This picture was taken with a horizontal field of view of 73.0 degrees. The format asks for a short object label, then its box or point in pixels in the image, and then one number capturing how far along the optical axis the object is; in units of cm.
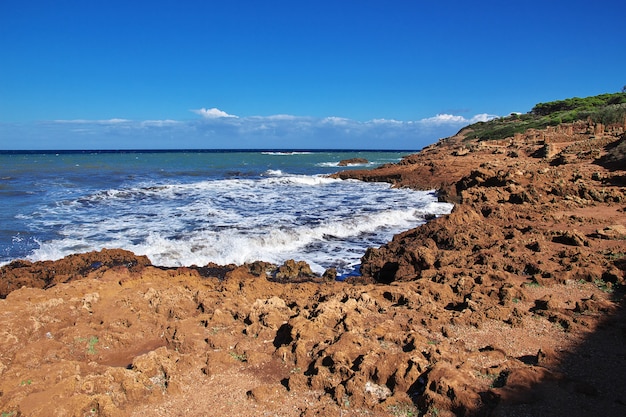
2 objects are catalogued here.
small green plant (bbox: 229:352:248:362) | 486
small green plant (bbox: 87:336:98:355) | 504
